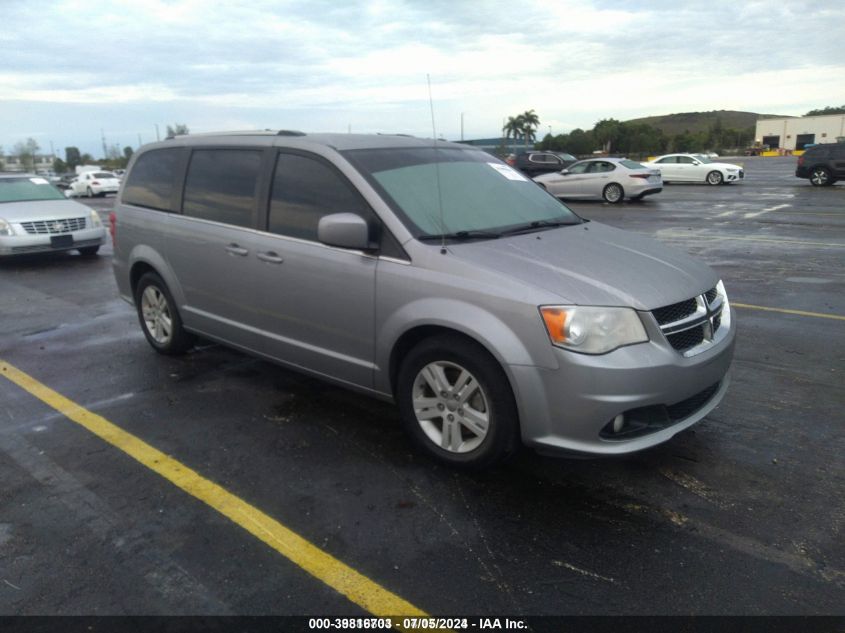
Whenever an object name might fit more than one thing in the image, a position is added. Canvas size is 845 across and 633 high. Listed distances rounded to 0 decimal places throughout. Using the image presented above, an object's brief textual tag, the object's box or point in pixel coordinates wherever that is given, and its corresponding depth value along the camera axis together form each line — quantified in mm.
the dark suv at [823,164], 24219
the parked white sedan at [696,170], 28156
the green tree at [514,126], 110125
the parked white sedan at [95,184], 35406
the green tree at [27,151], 141000
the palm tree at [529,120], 113788
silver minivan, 3203
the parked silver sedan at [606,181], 20750
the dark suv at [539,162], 30703
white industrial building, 101438
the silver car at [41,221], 10703
